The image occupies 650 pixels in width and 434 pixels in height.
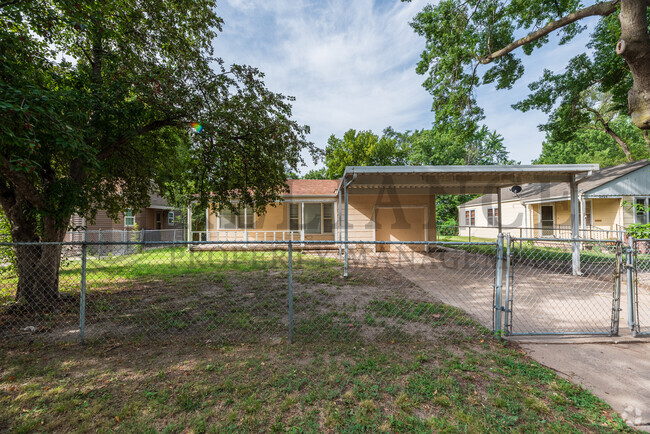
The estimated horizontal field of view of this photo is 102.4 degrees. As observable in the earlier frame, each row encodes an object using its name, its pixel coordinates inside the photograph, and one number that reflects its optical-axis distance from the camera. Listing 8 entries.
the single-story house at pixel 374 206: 7.82
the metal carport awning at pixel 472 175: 7.09
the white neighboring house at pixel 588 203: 12.11
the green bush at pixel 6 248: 5.60
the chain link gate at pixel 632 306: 3.48
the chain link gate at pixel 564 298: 3.63
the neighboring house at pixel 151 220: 15.04
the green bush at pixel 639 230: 6.53
